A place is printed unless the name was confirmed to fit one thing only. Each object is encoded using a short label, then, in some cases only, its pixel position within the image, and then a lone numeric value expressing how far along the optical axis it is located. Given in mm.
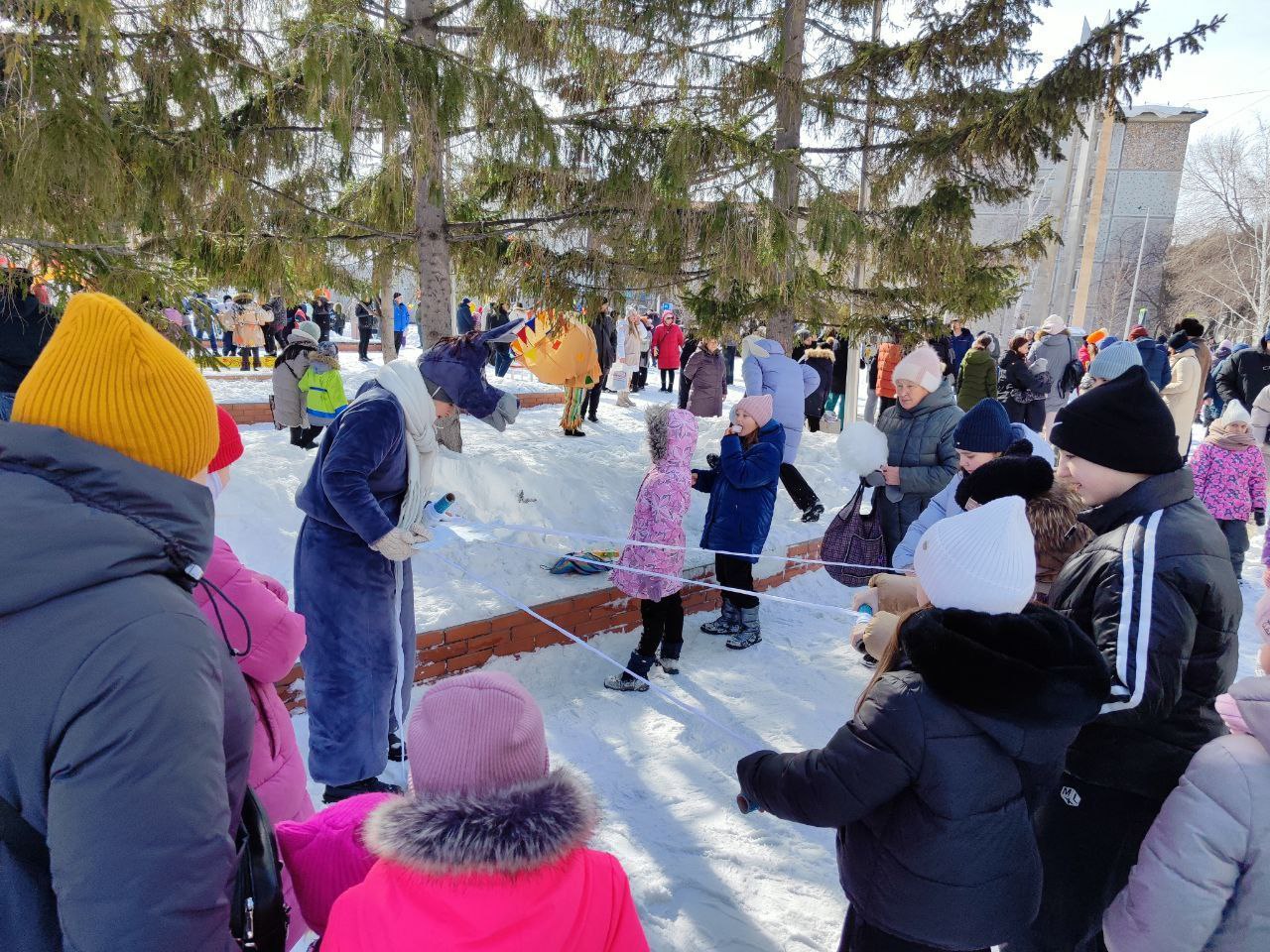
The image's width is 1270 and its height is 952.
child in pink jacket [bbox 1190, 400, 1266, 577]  6129
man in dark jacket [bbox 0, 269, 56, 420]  3496
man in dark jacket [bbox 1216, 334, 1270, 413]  8953
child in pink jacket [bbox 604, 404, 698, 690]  4742
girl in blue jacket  5148
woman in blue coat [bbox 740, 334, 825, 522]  8383
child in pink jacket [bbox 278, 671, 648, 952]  1179
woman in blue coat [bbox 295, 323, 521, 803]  2941
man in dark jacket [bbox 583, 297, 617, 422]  11027
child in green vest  7738
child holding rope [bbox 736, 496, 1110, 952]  1645
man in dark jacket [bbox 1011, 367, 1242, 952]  2004
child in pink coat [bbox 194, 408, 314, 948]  1849
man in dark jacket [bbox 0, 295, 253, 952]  1019
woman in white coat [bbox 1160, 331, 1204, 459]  8273
